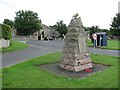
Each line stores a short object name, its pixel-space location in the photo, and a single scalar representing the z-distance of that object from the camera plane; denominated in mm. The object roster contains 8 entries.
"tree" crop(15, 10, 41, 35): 45803
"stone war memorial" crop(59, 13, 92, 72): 7537
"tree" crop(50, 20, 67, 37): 45378
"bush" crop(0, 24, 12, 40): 15351
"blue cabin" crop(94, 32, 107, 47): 20791
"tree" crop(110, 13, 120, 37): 38365
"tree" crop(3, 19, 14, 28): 59471
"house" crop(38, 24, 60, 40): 48398
